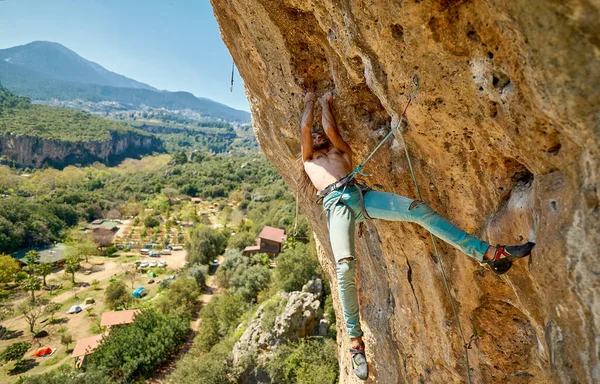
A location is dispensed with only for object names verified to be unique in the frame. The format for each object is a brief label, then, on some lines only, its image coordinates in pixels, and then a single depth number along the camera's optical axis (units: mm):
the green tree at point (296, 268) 20062
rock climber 2375
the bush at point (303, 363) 12757
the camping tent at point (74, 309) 26016
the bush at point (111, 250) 41469
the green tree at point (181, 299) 23538
